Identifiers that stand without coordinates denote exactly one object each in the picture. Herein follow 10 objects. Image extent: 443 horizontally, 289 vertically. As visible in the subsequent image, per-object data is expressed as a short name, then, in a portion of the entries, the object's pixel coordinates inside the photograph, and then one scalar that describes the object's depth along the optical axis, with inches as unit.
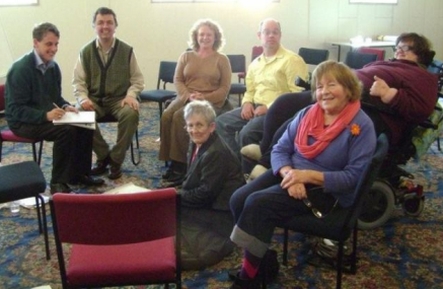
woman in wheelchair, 99.3
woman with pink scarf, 75.2
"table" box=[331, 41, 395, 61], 257.1
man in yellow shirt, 131.0
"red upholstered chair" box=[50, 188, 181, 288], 54.6
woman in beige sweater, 139.3
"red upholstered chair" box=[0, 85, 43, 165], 122.3
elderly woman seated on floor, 89.6
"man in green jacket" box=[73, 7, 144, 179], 139.6
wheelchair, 104.3
